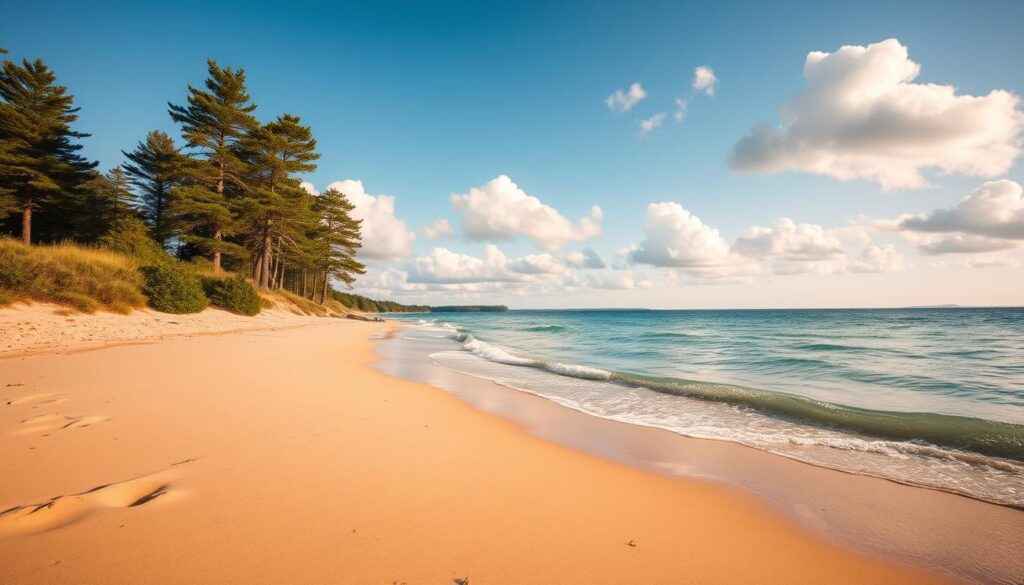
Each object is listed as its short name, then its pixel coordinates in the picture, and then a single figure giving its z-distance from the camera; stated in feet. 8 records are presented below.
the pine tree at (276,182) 89.16
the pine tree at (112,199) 93.13
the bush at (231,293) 66.85
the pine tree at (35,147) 76.54
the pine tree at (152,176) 100.73
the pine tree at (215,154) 79.77
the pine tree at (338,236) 140.46
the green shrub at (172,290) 53.26
